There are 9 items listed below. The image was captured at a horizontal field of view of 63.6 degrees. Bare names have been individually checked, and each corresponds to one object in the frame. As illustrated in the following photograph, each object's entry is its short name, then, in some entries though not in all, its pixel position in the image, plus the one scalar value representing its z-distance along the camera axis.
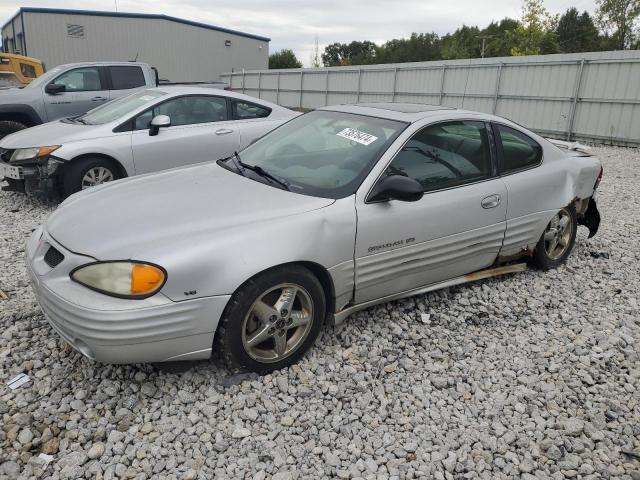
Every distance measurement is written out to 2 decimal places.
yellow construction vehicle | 12.86
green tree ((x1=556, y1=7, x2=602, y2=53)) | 55.12
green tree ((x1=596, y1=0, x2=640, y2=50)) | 42.72
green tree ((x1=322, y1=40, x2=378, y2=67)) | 81.59
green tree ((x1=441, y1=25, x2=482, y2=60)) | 57.25
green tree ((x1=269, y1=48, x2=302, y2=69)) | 56.84
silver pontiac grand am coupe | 2.54
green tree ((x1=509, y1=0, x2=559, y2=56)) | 31.64
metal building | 28.83
